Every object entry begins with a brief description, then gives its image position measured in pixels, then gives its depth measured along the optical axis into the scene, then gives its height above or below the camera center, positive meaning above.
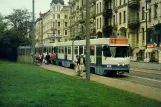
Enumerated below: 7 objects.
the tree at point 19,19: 66.31 +6.01
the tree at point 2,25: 61.92 +4.66
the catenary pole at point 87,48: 22.88 +0.35
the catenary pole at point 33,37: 46.50 +1.97
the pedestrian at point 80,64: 27.81 -0.73
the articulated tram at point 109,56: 28.25 -0.16
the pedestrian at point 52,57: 48.55 -0.39
